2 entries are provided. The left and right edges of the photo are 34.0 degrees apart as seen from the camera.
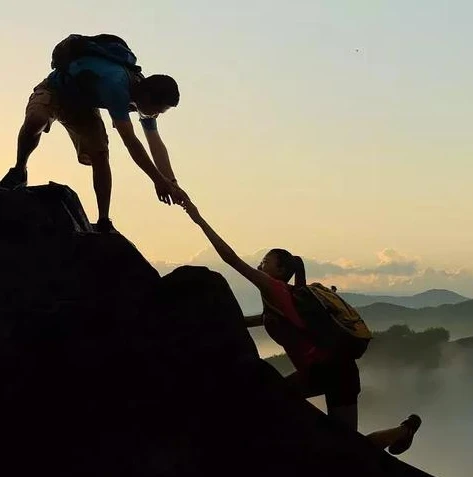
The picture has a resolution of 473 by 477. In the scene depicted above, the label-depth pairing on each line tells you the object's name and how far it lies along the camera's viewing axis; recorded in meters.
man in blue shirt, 7.20
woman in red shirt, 6.57
